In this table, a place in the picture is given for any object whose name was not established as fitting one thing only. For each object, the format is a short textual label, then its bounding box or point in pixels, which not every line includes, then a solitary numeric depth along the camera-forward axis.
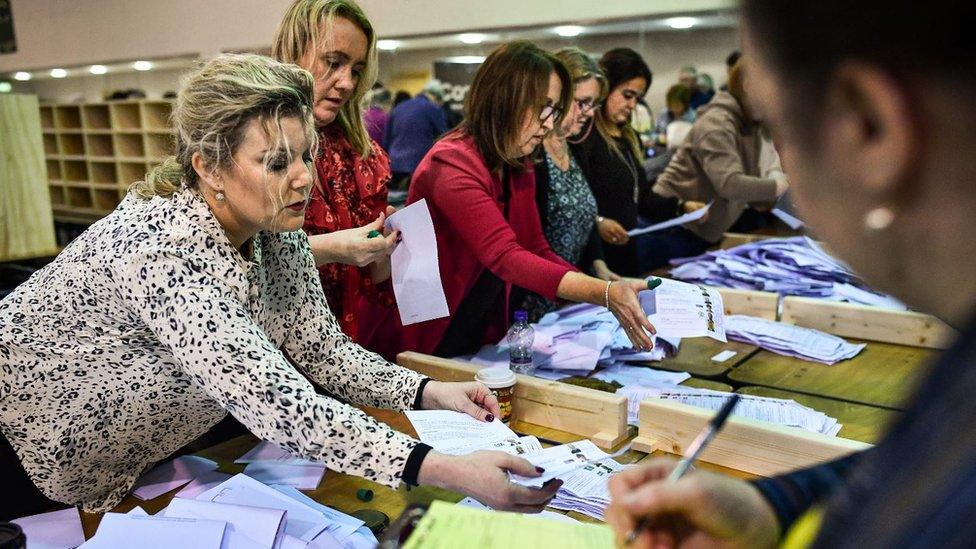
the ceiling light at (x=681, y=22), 5.13
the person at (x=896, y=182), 0.40
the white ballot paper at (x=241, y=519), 1.23
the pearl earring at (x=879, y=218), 0.45
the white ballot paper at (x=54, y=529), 1.35
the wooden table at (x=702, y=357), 2.19
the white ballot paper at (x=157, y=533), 1.20
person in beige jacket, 3.43
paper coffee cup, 1.73
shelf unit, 8.57
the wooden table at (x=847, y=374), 2.01
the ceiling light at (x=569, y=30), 5.30
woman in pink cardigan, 2.17
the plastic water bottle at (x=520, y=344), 2.06
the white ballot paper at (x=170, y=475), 1.51
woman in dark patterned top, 2.73
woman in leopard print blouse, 1.21
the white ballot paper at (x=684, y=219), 2.96
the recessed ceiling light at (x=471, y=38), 5.64
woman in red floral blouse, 1.97
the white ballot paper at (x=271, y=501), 1.29
